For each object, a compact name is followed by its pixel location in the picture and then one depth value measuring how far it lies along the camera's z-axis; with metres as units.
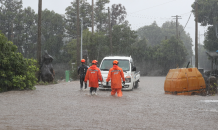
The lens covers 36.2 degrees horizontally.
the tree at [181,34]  99.77
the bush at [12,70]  15.38
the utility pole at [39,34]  23.53
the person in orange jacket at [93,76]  13.88
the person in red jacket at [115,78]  13.56
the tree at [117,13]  66.44
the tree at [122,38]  56.78
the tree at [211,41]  41.38
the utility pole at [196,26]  32.15
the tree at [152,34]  99.81
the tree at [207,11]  41.66
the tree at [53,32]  64.38
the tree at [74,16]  63.97
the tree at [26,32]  62.33
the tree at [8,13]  60.90
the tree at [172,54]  61.03
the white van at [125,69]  17.25
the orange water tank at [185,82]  14.98
